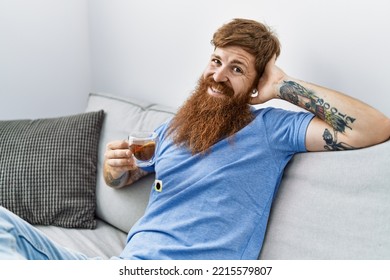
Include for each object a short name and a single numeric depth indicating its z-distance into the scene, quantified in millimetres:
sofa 1235
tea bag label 1558
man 1342
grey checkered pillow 1878
